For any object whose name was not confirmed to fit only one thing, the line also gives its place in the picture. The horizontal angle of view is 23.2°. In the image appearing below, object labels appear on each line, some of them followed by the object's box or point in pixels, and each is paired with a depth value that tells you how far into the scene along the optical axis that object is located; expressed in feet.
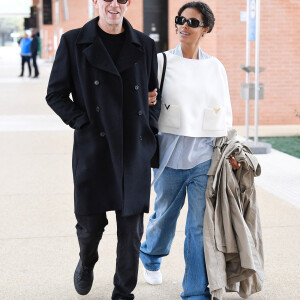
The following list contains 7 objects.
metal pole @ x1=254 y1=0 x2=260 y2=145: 32.76
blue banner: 33.73
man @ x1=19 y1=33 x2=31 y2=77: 92.02
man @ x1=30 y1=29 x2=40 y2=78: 91.09
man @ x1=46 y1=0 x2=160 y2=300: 12.28
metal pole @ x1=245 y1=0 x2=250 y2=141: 33.91
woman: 13.23
